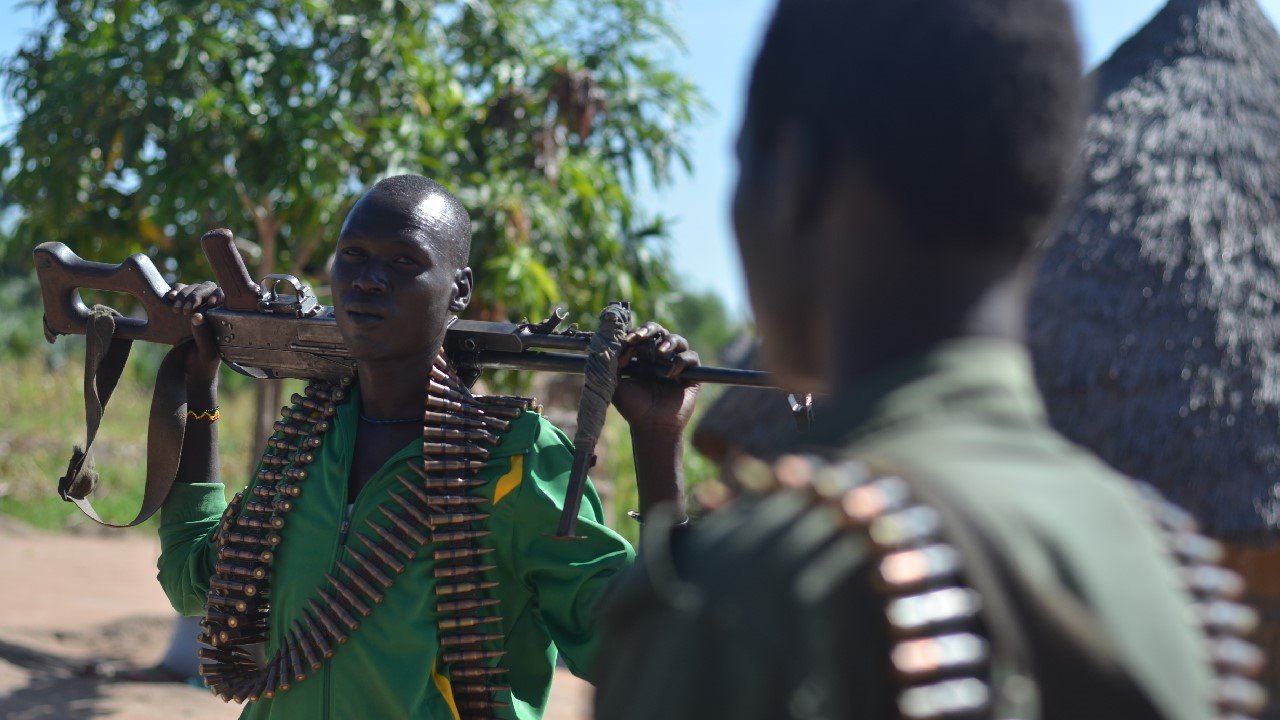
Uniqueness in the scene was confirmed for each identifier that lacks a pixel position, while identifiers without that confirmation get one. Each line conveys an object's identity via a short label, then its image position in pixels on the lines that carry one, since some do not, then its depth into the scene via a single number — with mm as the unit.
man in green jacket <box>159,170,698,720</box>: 3172
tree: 7680
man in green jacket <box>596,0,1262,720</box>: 1120
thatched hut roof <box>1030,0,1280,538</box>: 7902
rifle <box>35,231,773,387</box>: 3498
